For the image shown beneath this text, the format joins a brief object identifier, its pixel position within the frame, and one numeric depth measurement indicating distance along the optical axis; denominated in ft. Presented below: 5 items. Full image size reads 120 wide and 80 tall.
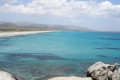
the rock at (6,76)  41.72
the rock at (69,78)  47.59
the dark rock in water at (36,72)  53.10
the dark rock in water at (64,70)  55.33
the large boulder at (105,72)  45.44
